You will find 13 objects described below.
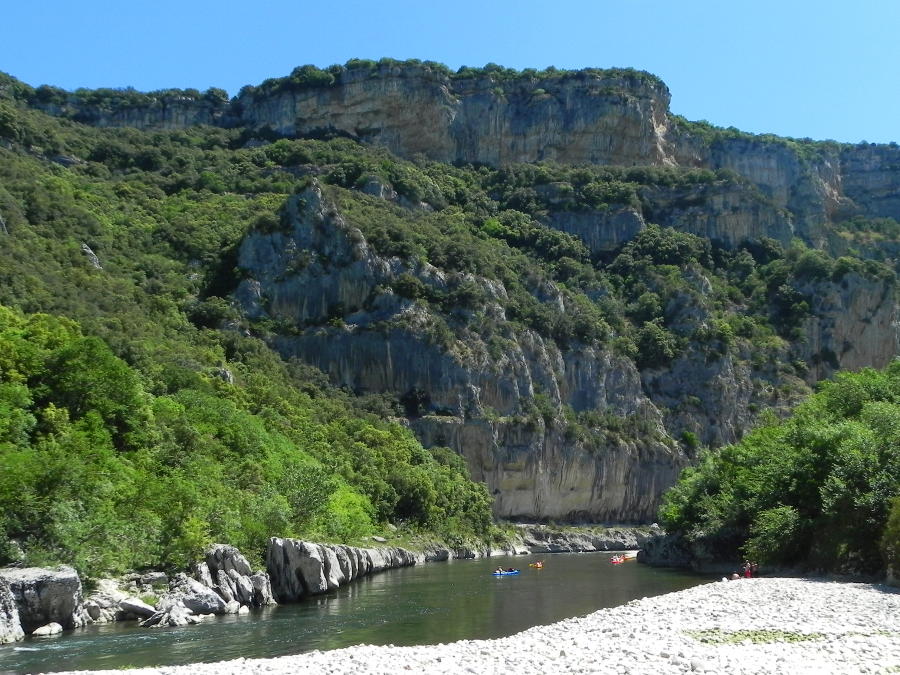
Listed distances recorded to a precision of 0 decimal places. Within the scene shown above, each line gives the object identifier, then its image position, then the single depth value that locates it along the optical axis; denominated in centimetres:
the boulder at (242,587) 4003
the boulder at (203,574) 3906
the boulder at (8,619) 2956
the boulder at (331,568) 4806
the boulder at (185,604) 3466
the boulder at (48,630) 3072
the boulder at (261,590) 4134
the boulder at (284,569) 4381
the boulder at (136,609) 3516
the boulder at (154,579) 3825
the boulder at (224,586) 3909
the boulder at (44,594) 3102
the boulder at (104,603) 3422
